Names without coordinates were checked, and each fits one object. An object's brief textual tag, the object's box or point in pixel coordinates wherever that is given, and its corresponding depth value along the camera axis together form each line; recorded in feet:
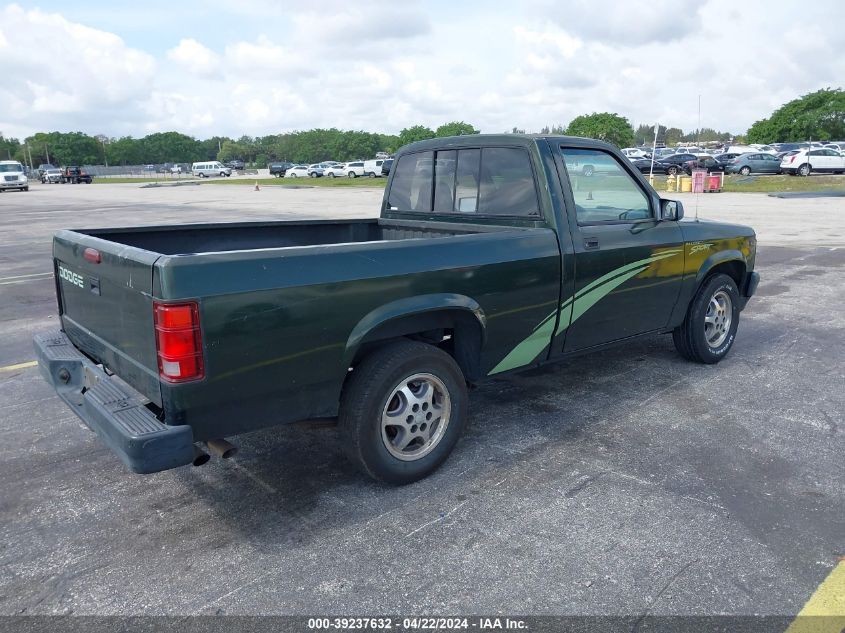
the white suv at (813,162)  121.39
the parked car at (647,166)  132.98
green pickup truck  9.37
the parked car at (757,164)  127.24
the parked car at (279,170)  229.25
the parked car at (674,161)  135.26
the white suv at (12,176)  146.10
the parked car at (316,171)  205.67
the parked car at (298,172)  219.41
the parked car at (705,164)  128.32
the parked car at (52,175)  225.56
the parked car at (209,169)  237.45
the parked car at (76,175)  218.59
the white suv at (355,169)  187.01
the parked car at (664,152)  151.29
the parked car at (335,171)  196.75
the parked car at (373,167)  179.73
